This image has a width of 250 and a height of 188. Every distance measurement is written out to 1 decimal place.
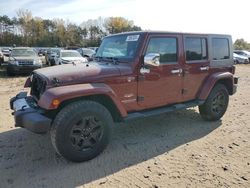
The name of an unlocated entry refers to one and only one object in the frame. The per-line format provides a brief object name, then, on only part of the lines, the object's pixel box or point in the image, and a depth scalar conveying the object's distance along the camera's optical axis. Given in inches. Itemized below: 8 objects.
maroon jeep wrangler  107.3
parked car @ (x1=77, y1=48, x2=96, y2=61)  601.7
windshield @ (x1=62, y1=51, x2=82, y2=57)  462.1
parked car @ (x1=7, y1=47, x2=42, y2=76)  395.0
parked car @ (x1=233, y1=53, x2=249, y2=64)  799.8
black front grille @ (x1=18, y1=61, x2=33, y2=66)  395.3
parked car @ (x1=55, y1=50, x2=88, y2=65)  435.7
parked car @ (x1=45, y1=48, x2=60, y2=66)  526.5
